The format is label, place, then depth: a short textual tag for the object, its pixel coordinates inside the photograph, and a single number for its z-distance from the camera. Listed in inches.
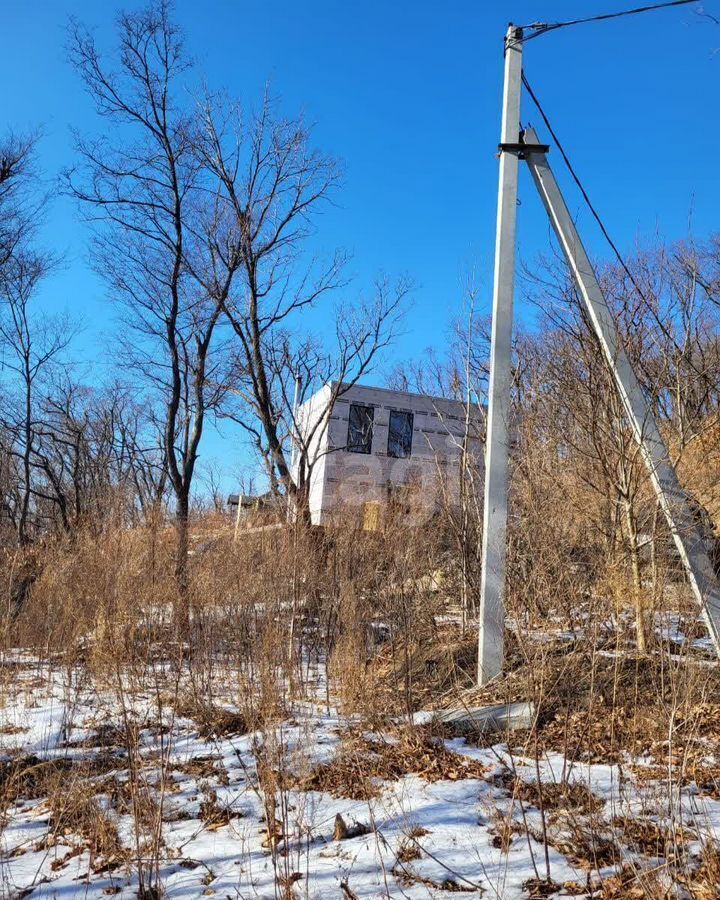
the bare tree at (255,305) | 470.9
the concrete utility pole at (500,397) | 211.8
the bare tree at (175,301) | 406.0
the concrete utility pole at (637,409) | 207.8
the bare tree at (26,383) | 856.9
